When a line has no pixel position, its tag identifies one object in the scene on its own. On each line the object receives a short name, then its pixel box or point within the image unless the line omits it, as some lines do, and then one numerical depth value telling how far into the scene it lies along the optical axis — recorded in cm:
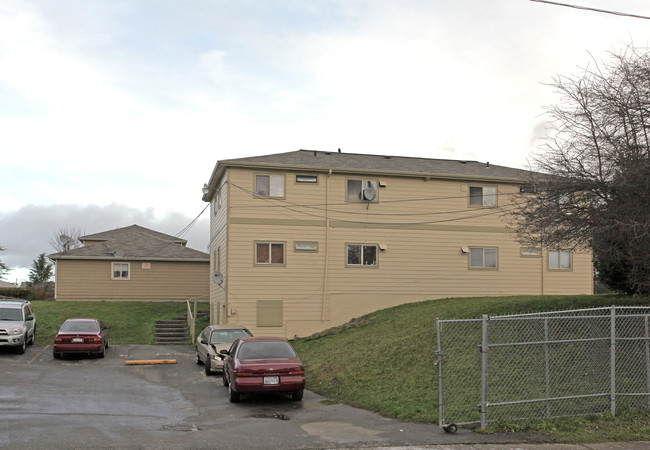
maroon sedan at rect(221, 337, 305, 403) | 1333
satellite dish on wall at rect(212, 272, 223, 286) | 2560
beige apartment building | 2542
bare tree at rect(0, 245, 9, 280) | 6106
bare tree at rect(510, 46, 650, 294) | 1323
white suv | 2164
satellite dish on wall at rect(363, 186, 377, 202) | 2661
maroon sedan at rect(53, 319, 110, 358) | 2172
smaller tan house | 3688
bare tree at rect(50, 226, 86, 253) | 4368
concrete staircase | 2797
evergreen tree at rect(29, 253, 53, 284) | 8408
